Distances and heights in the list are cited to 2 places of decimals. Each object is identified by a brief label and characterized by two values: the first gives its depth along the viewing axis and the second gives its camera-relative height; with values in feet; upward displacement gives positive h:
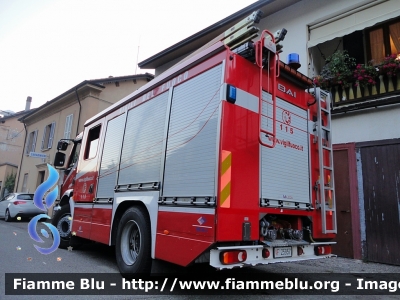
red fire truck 11.54 +2.19
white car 47.44 -0.05
